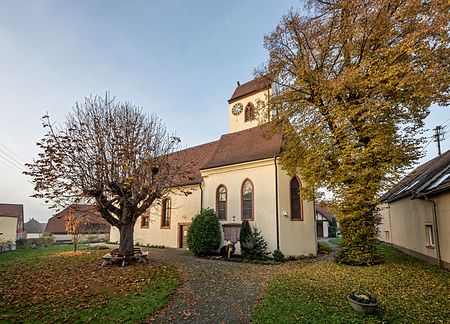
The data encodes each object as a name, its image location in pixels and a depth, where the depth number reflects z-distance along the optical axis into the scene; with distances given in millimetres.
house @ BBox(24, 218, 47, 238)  66125
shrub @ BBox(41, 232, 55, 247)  25633
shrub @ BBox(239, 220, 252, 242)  15289
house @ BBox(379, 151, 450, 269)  10117
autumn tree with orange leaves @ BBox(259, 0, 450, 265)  9281
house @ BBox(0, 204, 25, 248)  33375
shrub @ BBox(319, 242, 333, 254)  17622
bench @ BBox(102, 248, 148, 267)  11604
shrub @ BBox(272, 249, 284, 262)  14312
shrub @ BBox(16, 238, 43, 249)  26656
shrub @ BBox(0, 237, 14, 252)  24206
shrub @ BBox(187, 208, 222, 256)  16094
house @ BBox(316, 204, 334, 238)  40969
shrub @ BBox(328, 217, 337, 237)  42750
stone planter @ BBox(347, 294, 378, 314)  5812
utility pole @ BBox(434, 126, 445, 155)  26309
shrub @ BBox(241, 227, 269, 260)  14672
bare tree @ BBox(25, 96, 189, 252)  10805
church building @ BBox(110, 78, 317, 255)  15469
